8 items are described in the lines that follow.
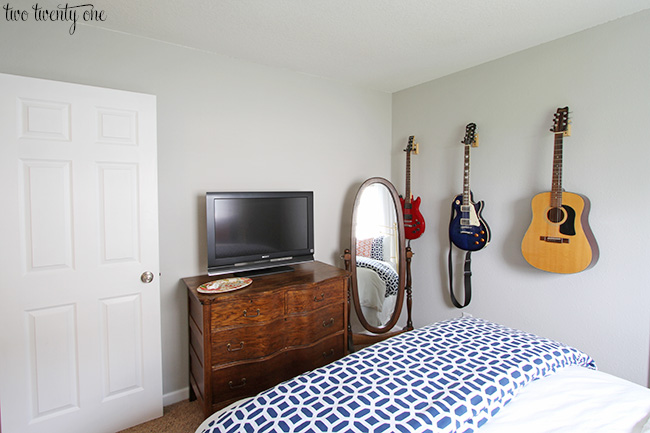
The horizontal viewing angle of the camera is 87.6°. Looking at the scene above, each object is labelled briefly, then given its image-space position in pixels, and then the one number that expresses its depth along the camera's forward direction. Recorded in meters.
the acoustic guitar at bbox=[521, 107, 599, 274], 2.04
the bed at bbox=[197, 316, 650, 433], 1.08
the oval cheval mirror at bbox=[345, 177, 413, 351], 2.98
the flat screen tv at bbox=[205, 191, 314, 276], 2.26
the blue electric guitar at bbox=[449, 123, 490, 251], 2.56
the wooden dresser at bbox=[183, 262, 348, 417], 1.96
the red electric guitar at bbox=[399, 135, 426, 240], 3.04
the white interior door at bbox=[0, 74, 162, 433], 1.71
